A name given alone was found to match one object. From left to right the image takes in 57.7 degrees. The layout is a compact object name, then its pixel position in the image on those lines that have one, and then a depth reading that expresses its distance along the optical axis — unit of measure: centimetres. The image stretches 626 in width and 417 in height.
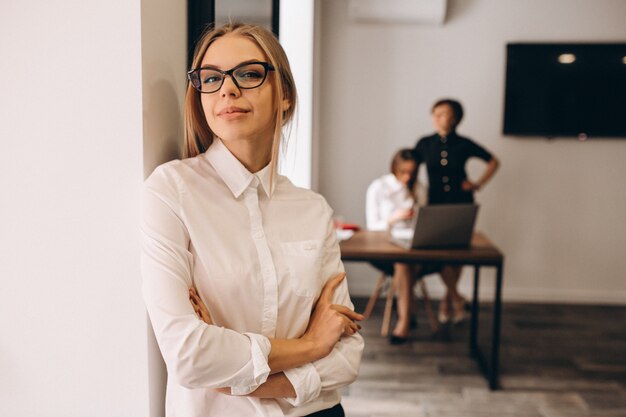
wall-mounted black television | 483
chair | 416
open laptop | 309
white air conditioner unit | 474
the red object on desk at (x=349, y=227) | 371
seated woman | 399
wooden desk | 311
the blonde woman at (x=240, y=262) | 103
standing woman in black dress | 420
